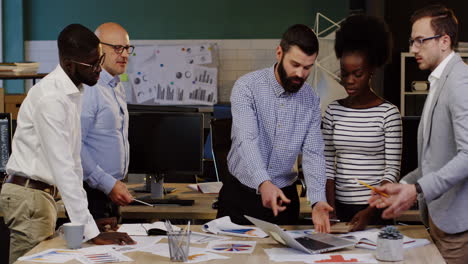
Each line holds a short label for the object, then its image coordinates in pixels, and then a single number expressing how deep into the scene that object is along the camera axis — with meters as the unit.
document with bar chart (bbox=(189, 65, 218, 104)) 8.82
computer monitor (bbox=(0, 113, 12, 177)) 4.57
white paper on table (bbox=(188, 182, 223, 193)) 4.48
